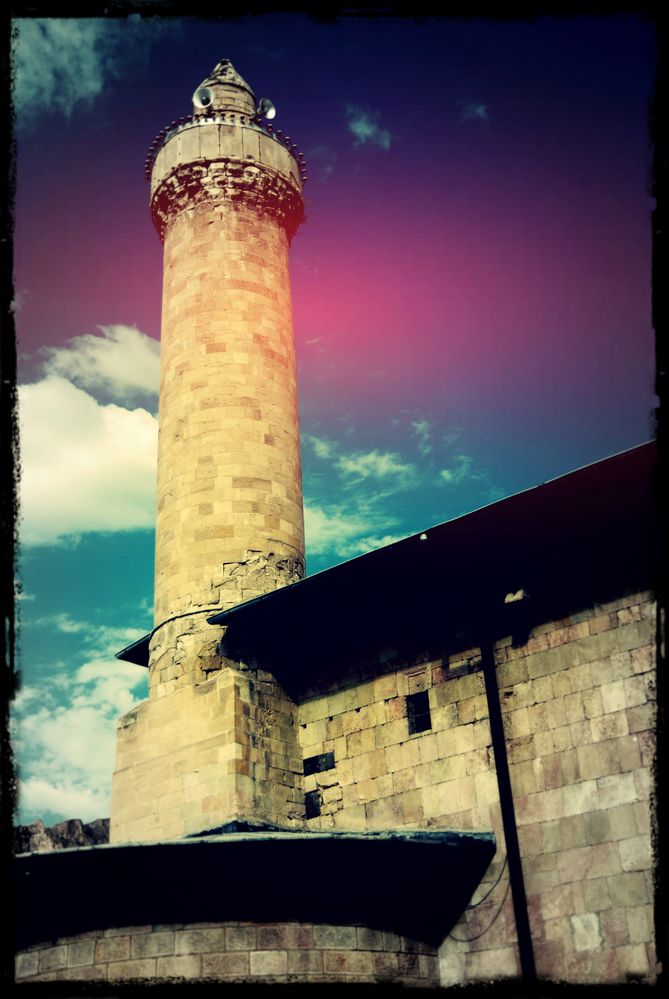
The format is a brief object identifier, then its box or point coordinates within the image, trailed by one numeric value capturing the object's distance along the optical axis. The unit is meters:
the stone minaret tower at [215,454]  12.45
